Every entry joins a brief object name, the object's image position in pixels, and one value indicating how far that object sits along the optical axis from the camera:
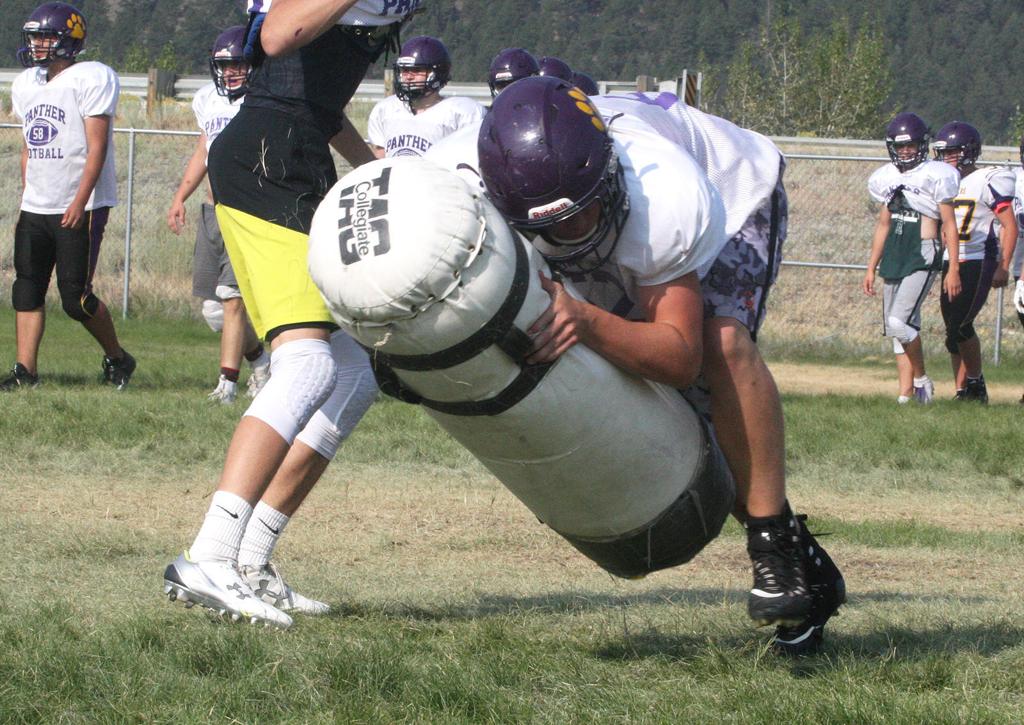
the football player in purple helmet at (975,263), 22.31
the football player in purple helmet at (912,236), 21.86
